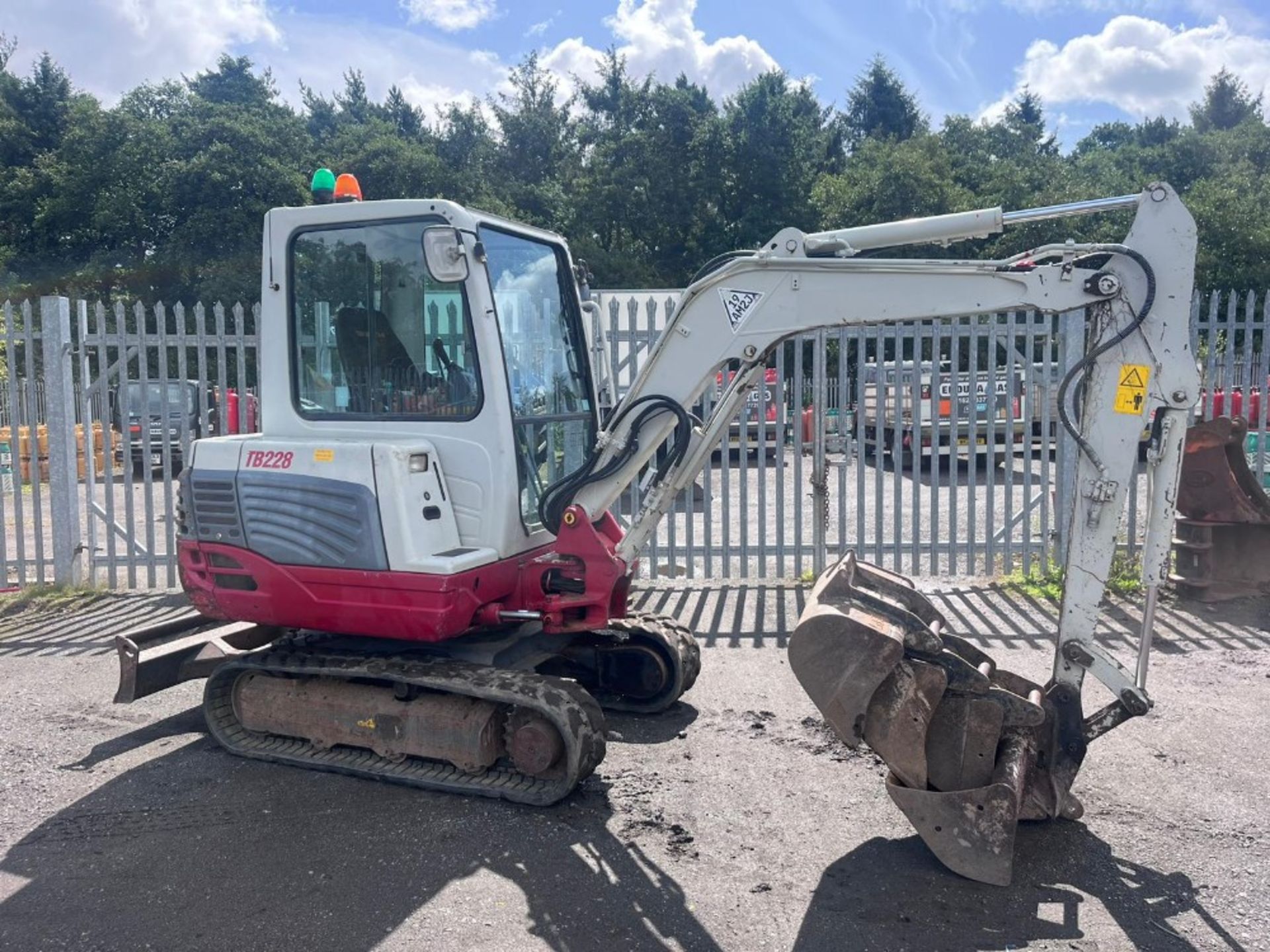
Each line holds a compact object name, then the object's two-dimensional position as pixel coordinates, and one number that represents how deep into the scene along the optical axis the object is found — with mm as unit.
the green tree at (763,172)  38156
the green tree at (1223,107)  67438
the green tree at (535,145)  45906
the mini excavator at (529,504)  4125
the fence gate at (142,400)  8367
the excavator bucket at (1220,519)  7930
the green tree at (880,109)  51344
